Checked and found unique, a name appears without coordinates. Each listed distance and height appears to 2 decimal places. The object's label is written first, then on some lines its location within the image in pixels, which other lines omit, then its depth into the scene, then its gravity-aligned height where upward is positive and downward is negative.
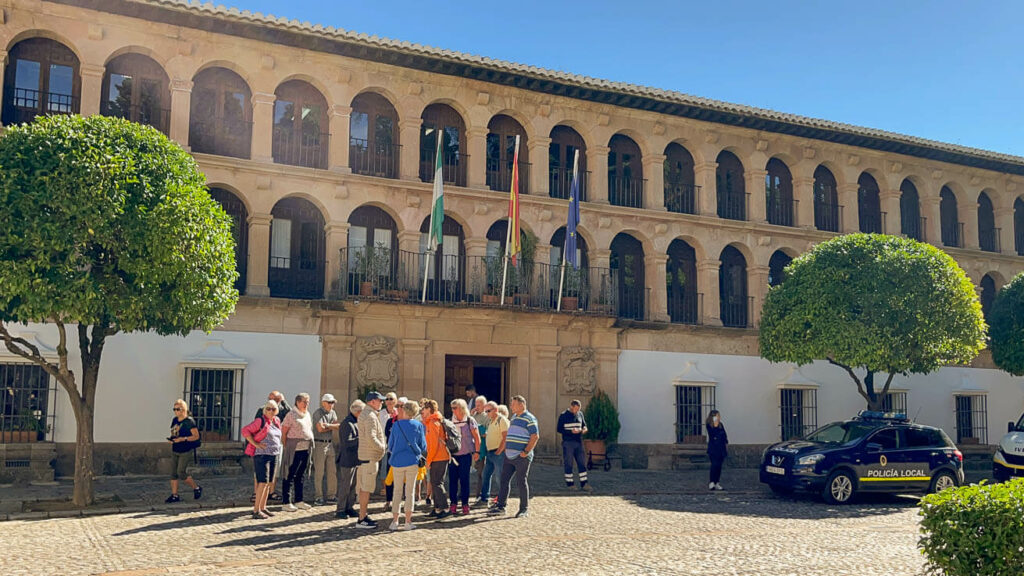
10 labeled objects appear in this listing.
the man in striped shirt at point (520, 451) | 13.89 -0.93
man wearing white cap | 14.05 -0.92
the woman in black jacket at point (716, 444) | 18.55 -1.04
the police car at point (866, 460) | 16.84 -1.24
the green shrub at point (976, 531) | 7.07 -1.07
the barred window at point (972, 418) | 28.55 -0.72
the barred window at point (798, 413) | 25.86 -0.56
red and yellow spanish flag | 21.89 +4.20
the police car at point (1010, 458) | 18.84 -1.28
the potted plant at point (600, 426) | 22.19 -0.84
